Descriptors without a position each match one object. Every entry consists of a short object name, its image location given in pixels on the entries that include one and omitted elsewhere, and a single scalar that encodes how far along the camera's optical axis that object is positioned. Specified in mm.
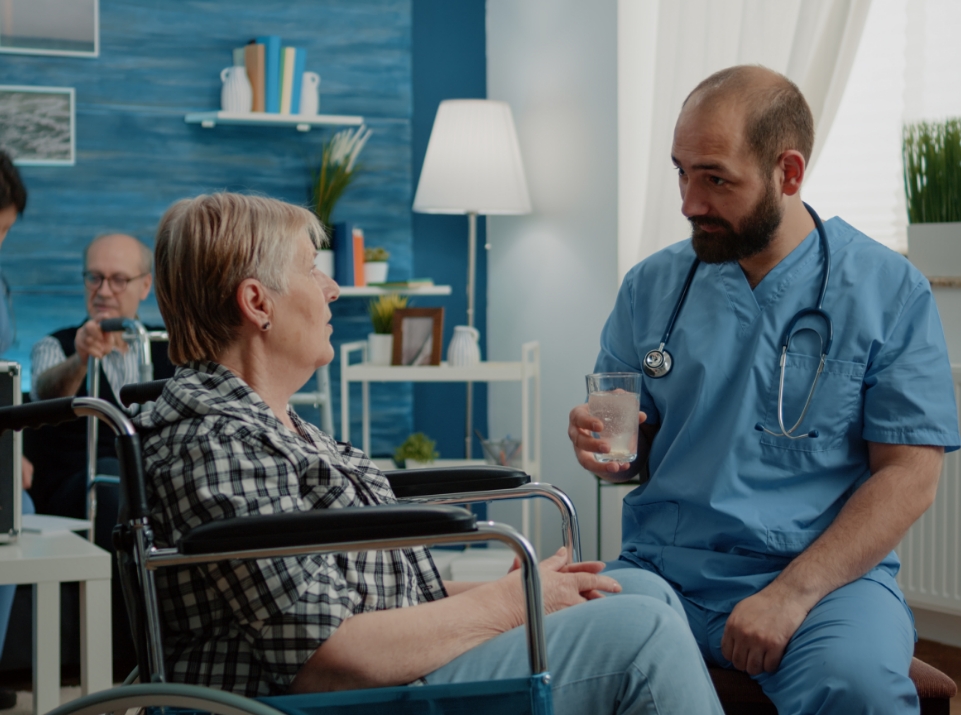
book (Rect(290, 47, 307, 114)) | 3641
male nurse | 1512
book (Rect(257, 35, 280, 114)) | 3576
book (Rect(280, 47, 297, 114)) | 3629
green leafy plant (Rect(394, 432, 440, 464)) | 3479
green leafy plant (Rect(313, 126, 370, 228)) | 3715
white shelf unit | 3348
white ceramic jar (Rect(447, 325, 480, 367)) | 3482
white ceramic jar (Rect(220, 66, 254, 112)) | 3574
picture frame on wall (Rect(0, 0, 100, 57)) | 3490
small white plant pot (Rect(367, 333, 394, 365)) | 3545
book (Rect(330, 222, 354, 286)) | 3621
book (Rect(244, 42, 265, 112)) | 3572
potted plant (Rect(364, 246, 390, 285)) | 3725
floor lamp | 3500
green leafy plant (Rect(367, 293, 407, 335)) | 3549
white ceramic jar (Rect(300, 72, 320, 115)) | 3662
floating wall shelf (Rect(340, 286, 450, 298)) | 3602
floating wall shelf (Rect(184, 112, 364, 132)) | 3553
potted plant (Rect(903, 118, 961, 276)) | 2561
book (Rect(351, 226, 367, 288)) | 3646
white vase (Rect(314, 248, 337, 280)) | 3623
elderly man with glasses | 2834
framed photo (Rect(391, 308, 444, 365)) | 3461
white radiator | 2553
